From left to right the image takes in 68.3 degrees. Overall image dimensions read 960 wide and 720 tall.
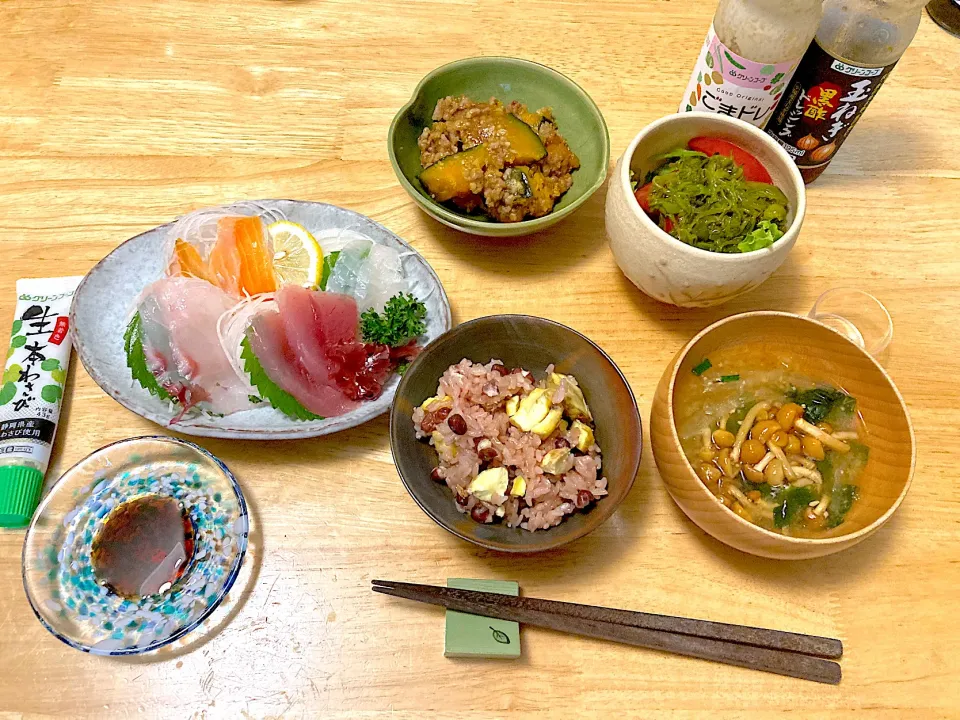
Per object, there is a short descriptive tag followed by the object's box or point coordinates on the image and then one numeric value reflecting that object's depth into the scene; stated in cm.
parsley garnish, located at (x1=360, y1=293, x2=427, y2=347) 40
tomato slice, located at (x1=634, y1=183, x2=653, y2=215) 40
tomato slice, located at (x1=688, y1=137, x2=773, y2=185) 40
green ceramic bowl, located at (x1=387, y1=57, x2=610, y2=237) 43
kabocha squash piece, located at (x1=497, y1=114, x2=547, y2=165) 44
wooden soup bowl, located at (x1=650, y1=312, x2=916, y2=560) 32
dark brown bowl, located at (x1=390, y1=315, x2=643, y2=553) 34
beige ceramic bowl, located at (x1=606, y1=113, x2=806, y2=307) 37
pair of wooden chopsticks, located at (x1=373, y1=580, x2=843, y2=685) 34
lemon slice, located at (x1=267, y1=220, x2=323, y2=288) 42
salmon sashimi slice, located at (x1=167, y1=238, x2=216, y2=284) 41
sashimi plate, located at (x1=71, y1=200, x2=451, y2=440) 38
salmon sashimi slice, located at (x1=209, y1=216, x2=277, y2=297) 41
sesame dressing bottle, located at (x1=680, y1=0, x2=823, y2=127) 38
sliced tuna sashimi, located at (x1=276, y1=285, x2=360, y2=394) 39
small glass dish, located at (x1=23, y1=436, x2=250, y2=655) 34
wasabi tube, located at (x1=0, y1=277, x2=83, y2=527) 37
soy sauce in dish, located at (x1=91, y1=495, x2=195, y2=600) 36
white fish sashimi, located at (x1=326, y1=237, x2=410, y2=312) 42
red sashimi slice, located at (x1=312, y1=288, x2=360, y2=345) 39
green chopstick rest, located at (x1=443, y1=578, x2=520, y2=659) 34
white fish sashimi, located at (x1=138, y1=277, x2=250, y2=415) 39
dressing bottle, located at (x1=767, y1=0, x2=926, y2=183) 38
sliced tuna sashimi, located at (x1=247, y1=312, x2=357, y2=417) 38
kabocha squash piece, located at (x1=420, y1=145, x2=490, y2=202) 43
